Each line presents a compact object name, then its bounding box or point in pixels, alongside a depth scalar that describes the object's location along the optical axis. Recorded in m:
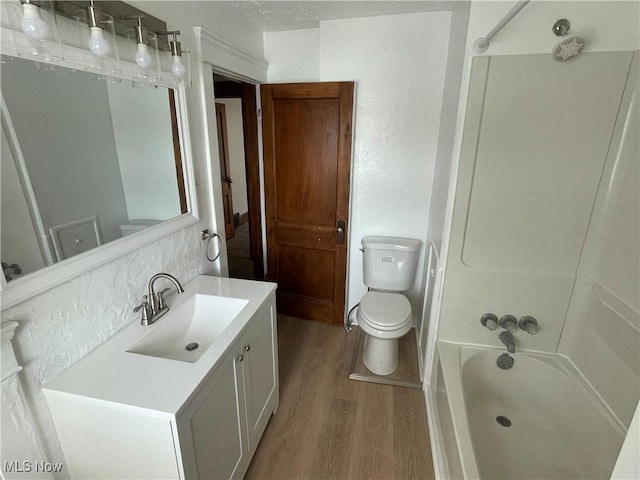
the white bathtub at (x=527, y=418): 1.45
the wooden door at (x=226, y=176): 4.28
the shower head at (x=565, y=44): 1.40
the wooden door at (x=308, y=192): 2.33
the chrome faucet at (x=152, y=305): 1.34
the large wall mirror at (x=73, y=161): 0.92
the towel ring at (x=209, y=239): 1.86
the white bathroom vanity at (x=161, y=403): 0.96
